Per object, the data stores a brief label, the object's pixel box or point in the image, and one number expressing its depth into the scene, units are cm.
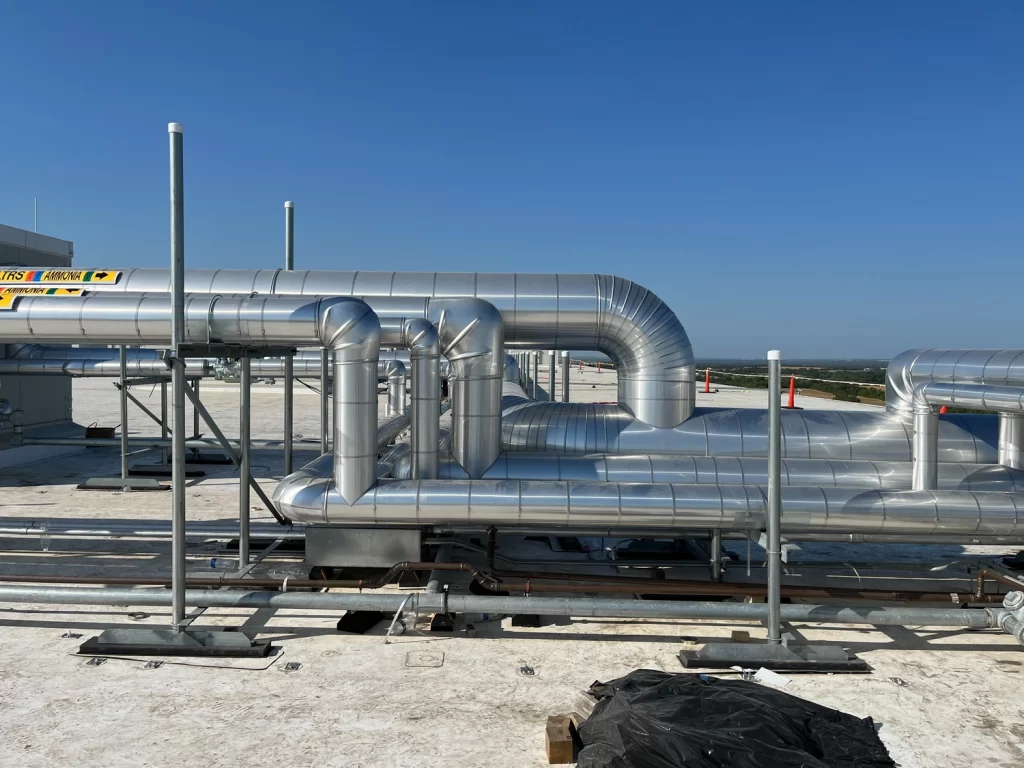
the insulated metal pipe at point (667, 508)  712
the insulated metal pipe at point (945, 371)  739
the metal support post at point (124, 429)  1285
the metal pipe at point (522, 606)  648
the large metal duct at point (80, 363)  1345
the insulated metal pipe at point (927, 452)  741
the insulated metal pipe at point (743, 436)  838
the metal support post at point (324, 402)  1019
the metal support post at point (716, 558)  777
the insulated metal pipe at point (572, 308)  841
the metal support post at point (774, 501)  598
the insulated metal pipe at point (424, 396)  736
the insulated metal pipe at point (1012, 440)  802
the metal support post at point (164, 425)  1355
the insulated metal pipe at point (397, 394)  1395
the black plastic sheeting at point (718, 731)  406
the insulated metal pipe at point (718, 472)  773
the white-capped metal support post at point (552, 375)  1718
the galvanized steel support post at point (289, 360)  926
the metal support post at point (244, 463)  757
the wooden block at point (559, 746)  458
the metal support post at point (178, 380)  595
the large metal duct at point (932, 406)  707
